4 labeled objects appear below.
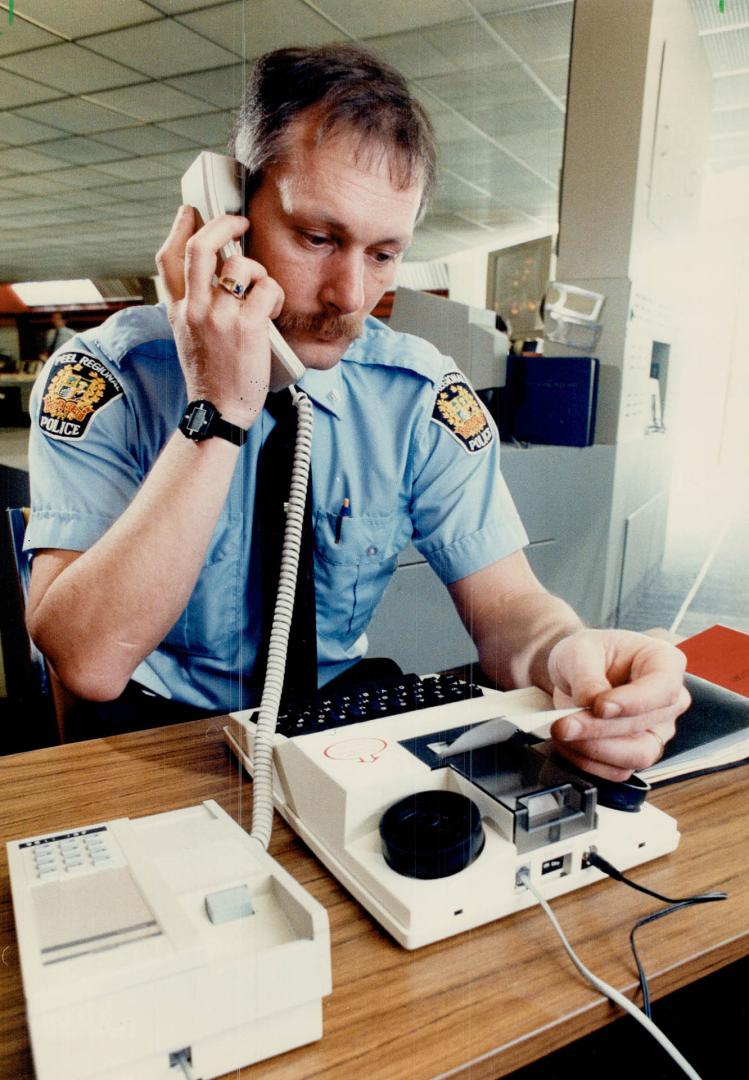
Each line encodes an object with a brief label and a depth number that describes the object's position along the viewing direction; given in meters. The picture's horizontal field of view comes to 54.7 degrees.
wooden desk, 0.40
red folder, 0.86
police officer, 0.70
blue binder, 2.33
